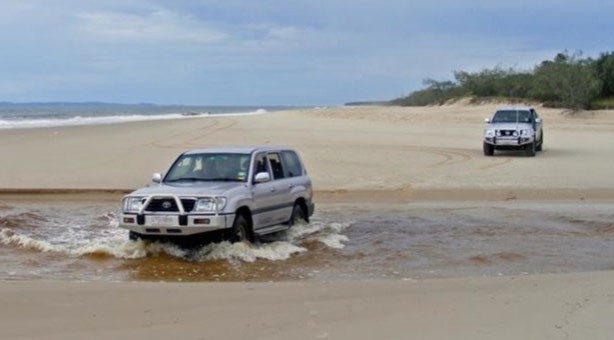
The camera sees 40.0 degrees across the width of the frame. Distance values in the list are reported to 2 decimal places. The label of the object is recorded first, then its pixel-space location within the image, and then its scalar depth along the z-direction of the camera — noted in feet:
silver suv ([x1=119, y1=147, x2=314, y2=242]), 36.19
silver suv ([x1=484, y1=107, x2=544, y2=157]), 93.86
